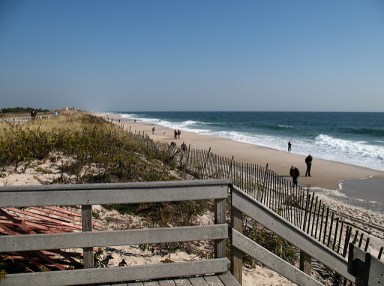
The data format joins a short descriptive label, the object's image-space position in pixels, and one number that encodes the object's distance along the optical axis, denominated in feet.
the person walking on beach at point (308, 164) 67.69
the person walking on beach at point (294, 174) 57.93
